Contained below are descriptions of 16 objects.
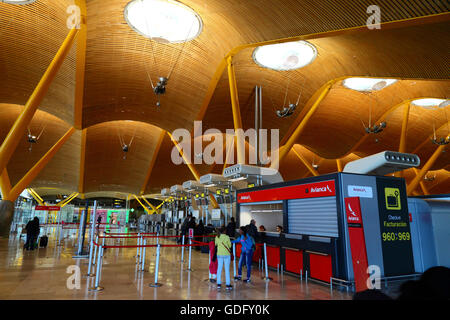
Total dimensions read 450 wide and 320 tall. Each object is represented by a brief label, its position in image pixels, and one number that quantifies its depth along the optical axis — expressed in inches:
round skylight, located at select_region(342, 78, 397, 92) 804.6
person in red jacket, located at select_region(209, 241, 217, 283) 280.7
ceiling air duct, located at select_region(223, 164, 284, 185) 486.9
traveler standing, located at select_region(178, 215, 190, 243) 629.8
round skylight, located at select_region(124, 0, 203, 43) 529.0
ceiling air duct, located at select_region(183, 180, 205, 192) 721.0
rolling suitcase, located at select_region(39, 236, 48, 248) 561.7
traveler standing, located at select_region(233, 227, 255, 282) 306.3
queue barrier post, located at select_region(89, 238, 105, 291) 242.4
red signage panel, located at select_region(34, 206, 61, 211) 824.6
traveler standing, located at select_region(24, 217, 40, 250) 512.1
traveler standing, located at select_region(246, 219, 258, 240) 323.7
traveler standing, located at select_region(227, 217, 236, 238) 439.2
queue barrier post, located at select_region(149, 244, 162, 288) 258.7
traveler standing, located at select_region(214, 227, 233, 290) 257.4
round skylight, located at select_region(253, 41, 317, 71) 660.7
